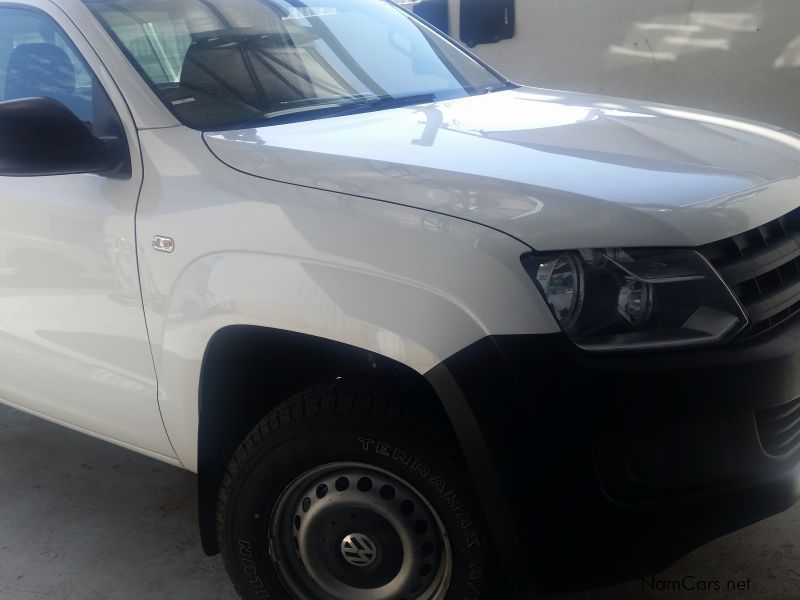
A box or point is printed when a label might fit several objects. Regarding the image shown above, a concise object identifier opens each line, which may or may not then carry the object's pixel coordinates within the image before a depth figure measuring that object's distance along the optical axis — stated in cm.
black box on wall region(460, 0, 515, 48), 701
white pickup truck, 180
